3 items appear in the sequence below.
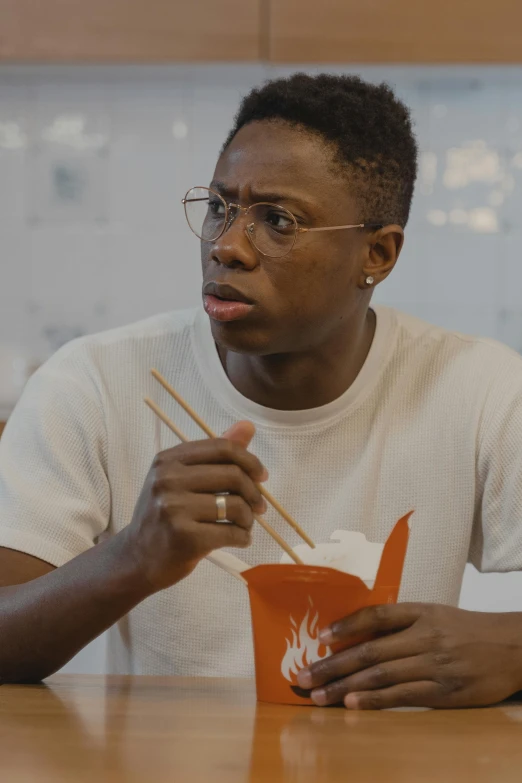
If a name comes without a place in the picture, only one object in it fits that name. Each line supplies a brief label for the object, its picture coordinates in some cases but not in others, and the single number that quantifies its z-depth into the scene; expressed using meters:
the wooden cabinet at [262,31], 2.66
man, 1.75
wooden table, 1.36
